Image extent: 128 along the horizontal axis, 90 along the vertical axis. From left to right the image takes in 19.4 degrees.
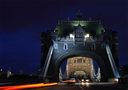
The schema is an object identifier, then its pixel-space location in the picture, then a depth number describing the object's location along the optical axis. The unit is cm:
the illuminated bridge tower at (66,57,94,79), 16575
